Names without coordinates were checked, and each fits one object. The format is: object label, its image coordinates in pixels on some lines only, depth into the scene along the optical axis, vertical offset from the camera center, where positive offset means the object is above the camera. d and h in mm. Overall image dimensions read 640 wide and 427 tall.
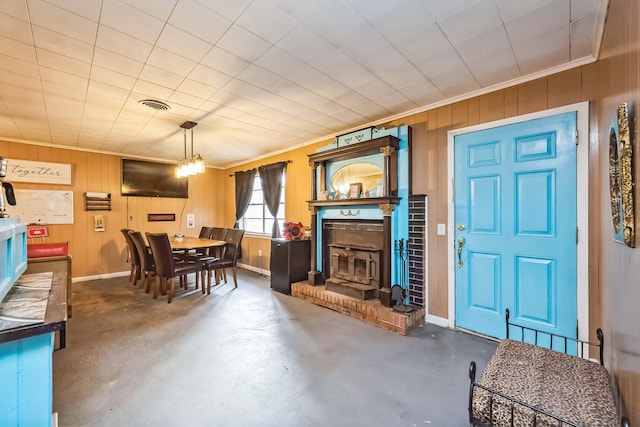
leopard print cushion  1047 -734
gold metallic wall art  942 +136
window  5764 +0
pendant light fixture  3719 +695
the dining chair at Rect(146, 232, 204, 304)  3711 -622
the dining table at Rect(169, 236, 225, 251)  4112 -434
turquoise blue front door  2297 -102
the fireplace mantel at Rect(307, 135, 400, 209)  3271 +717
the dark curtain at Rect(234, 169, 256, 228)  5949 +575
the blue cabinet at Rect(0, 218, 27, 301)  1187 -172
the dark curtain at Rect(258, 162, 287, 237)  5168 +575
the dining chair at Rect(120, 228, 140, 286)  4589 -754
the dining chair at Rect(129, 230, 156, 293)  4192 -636
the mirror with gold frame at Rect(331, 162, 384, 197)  3576 +518
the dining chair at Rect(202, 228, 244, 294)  4273 -704
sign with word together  4426 +739
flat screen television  5496 +743
